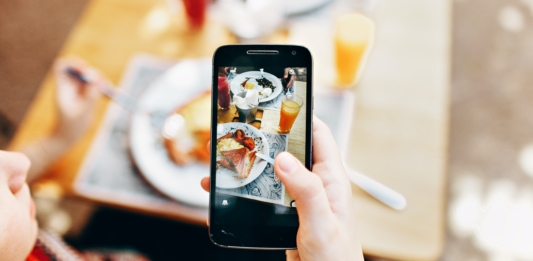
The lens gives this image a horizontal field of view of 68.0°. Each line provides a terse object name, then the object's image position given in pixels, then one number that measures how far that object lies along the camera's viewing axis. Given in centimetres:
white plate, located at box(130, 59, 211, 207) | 79
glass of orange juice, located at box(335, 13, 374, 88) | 85
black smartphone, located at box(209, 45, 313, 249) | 59
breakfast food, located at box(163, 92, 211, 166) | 82
